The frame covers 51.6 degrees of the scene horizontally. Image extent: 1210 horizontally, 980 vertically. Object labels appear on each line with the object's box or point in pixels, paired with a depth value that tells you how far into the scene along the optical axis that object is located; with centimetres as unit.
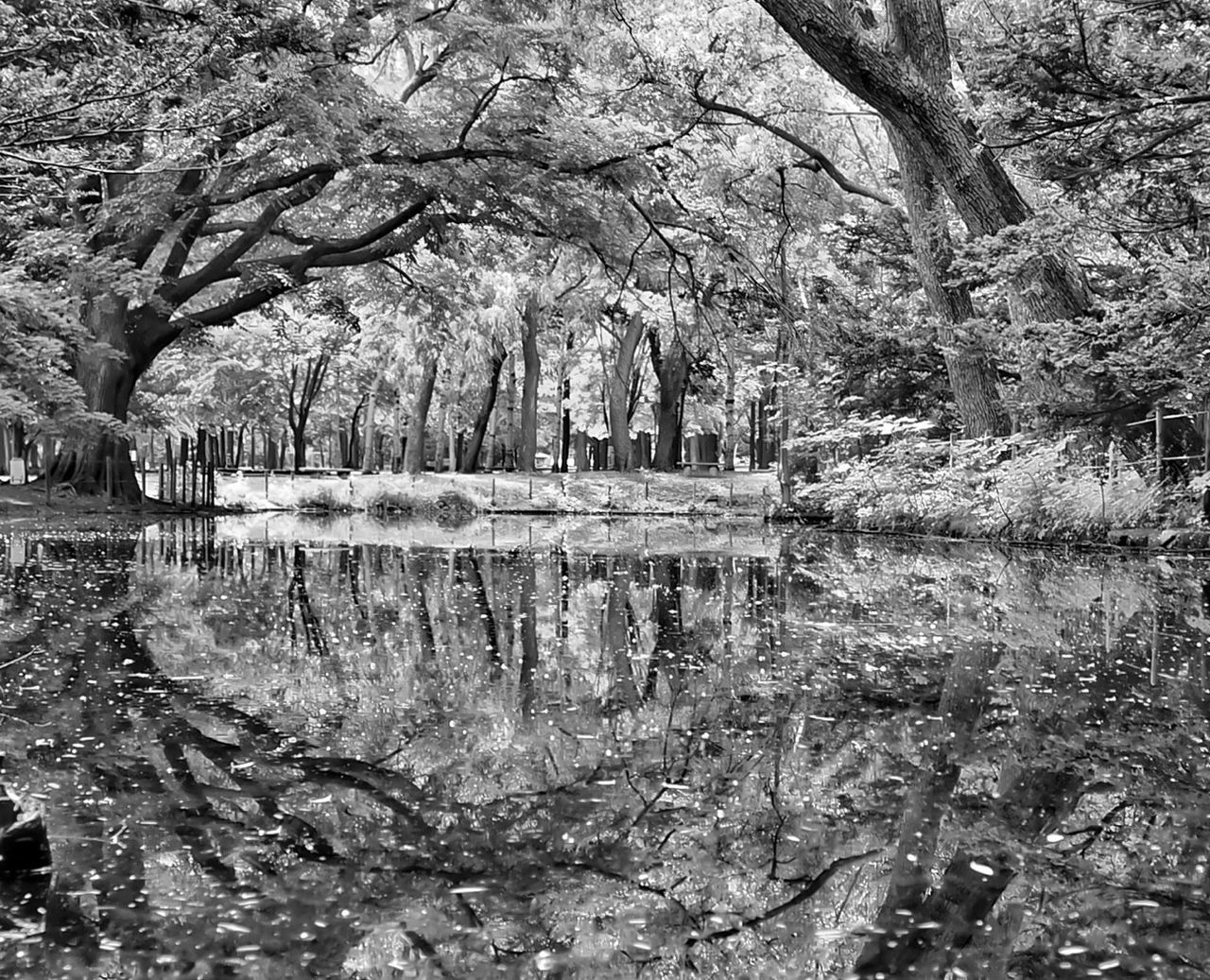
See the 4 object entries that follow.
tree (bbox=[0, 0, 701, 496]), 649
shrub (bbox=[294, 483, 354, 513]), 3788
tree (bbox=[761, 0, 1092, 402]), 1630
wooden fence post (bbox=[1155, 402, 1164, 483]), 1791
